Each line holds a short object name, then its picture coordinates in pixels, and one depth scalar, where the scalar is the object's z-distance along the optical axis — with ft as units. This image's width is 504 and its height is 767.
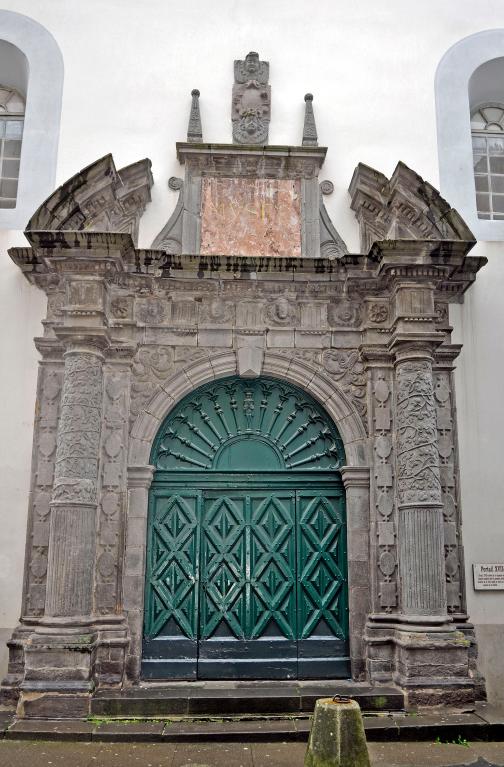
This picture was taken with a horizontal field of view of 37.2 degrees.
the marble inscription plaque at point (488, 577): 22.66
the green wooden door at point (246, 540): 22.56
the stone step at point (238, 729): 18.48
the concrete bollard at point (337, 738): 12.71
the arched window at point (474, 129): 25.85
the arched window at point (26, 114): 25.11
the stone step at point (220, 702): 19.90
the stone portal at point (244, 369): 21.11
